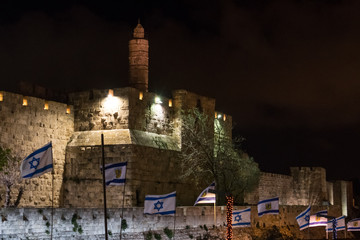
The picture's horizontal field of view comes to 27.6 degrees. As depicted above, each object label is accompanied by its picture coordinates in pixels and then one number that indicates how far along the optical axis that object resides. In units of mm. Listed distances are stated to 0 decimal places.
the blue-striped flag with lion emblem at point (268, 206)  25969
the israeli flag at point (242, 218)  26469
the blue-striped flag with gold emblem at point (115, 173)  19328
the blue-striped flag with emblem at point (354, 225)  30864
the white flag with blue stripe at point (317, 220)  30134
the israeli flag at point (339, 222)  31859
